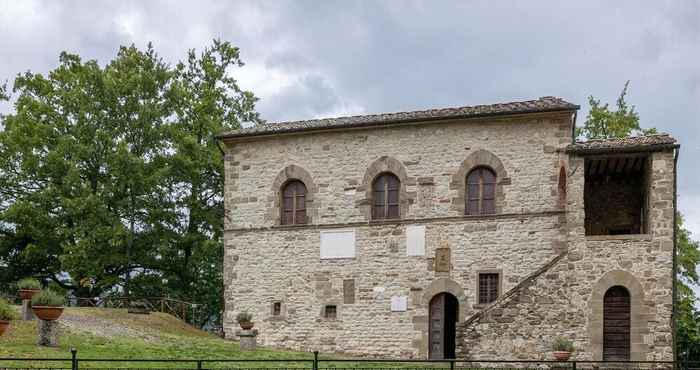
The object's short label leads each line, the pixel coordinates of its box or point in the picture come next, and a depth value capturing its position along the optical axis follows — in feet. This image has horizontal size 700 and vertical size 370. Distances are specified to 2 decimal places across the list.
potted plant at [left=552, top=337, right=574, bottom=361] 65.29
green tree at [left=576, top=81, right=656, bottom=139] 109.60
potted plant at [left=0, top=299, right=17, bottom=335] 62.03
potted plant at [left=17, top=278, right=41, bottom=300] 72.49
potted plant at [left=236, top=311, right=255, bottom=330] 77.24
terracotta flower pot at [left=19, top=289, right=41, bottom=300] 72.54
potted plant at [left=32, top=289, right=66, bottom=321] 62.03
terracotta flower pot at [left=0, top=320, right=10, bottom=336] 61.87
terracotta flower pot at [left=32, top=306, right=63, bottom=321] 61.93
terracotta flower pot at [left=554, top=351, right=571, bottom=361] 65.21
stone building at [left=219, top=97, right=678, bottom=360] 67.97
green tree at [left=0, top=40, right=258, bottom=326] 103.86
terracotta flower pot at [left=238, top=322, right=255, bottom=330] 77.66
